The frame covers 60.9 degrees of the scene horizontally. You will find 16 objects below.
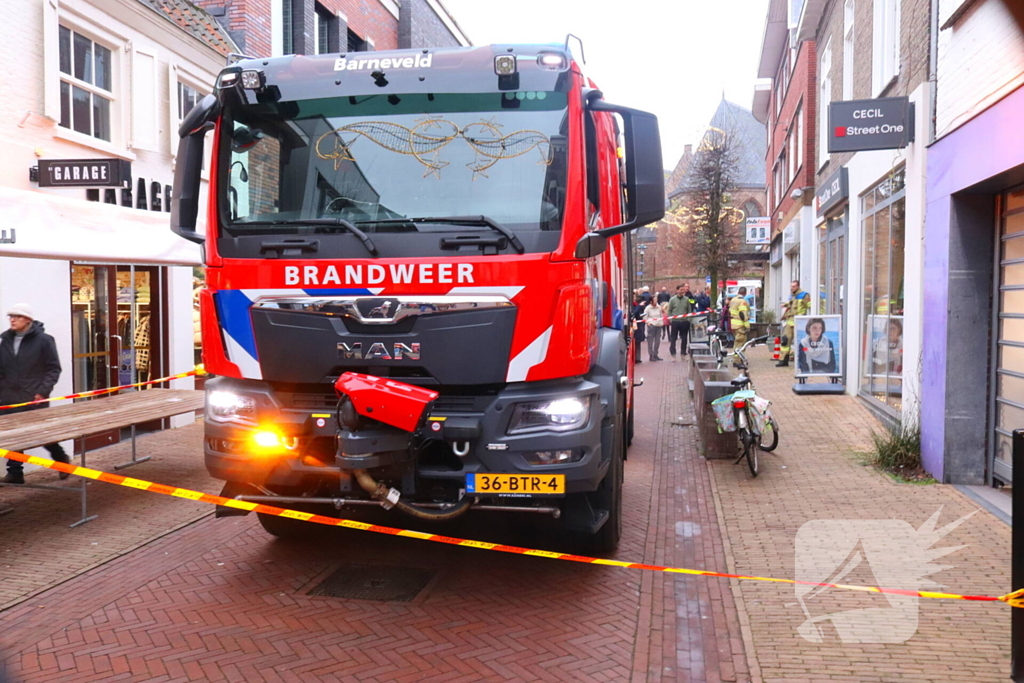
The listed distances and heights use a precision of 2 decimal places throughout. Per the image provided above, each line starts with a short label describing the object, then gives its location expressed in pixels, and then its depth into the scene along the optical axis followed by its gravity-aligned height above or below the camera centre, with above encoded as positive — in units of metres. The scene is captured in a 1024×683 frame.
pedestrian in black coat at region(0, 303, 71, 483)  8.10 -0.49
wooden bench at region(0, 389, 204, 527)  6.55 -0.94
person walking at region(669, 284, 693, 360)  20.71 -0.24
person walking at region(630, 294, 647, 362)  20.04 -0.45
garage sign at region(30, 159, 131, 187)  8.39 +1.36
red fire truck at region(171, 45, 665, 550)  4.69 +0.19
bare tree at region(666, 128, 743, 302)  33.44 +4.29
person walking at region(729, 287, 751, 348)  19.52 -0.18
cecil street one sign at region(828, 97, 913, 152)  8.54 +1.83
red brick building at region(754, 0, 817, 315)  21.14 +4.92
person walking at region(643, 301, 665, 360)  20.57 -0.35
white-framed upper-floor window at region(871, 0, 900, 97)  10.59 +3.43
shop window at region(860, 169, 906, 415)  10.12 +0.24
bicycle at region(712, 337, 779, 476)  8.28 -1.05
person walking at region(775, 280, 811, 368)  17.41 +0.00
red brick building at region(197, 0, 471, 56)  14.12 +5.65
